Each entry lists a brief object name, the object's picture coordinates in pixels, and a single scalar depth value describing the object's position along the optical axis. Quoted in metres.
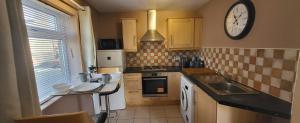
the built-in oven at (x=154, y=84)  2.91
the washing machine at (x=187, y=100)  1.96
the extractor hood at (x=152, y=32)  2.94
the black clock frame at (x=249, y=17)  1.55
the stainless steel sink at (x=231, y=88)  1.48
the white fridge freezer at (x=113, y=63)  2.81
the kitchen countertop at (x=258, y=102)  1.04
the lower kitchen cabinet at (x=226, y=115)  1.35
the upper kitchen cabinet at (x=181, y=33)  3.01
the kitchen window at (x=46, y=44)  1.39
